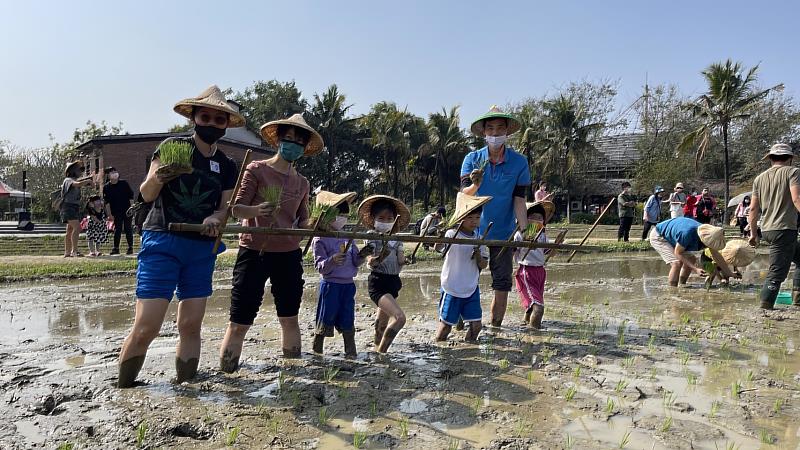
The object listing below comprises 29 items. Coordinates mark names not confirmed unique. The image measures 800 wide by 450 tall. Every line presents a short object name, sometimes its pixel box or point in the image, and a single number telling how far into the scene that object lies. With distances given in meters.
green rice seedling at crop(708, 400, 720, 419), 3.16
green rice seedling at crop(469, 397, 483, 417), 3.21
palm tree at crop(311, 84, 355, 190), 41.53
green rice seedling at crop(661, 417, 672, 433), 2.93
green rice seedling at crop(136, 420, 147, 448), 2.71
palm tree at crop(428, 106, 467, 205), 40.88
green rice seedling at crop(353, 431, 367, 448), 2.73
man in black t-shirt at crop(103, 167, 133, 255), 11.21
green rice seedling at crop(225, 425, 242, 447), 2.72
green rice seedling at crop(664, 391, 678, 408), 3.34
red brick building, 28.73
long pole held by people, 3.20
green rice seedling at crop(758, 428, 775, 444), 2.78
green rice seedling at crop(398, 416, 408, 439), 2.87
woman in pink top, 3.96
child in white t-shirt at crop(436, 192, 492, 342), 4.88
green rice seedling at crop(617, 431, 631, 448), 2.73
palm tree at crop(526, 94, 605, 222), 36.34
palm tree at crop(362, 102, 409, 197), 40.34
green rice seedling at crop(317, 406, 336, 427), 3.04
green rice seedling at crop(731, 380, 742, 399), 3.50
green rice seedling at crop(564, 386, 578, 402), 3.41
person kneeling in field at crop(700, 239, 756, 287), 8.09
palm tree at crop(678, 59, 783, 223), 26.83
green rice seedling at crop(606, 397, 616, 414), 3.21
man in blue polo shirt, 5.13
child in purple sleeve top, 4.48
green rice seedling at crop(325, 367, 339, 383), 3.77
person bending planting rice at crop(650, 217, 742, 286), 7.89
